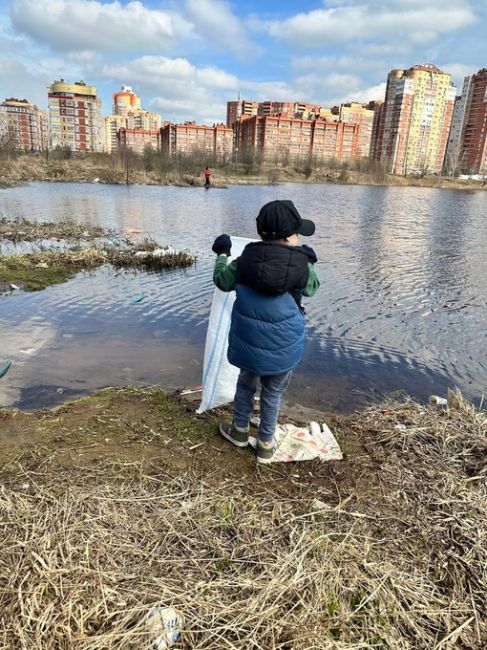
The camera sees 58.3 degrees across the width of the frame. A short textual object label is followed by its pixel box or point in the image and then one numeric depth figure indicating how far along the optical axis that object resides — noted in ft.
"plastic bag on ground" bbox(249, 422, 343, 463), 10.46
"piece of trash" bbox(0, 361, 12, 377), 17.23
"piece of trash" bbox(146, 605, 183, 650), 5.89
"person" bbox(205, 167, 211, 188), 159.94
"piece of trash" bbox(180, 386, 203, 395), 14.67
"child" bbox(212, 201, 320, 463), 8.80
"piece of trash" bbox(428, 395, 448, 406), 15.15
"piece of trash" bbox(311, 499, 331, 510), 8.63
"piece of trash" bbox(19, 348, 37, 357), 19.71
